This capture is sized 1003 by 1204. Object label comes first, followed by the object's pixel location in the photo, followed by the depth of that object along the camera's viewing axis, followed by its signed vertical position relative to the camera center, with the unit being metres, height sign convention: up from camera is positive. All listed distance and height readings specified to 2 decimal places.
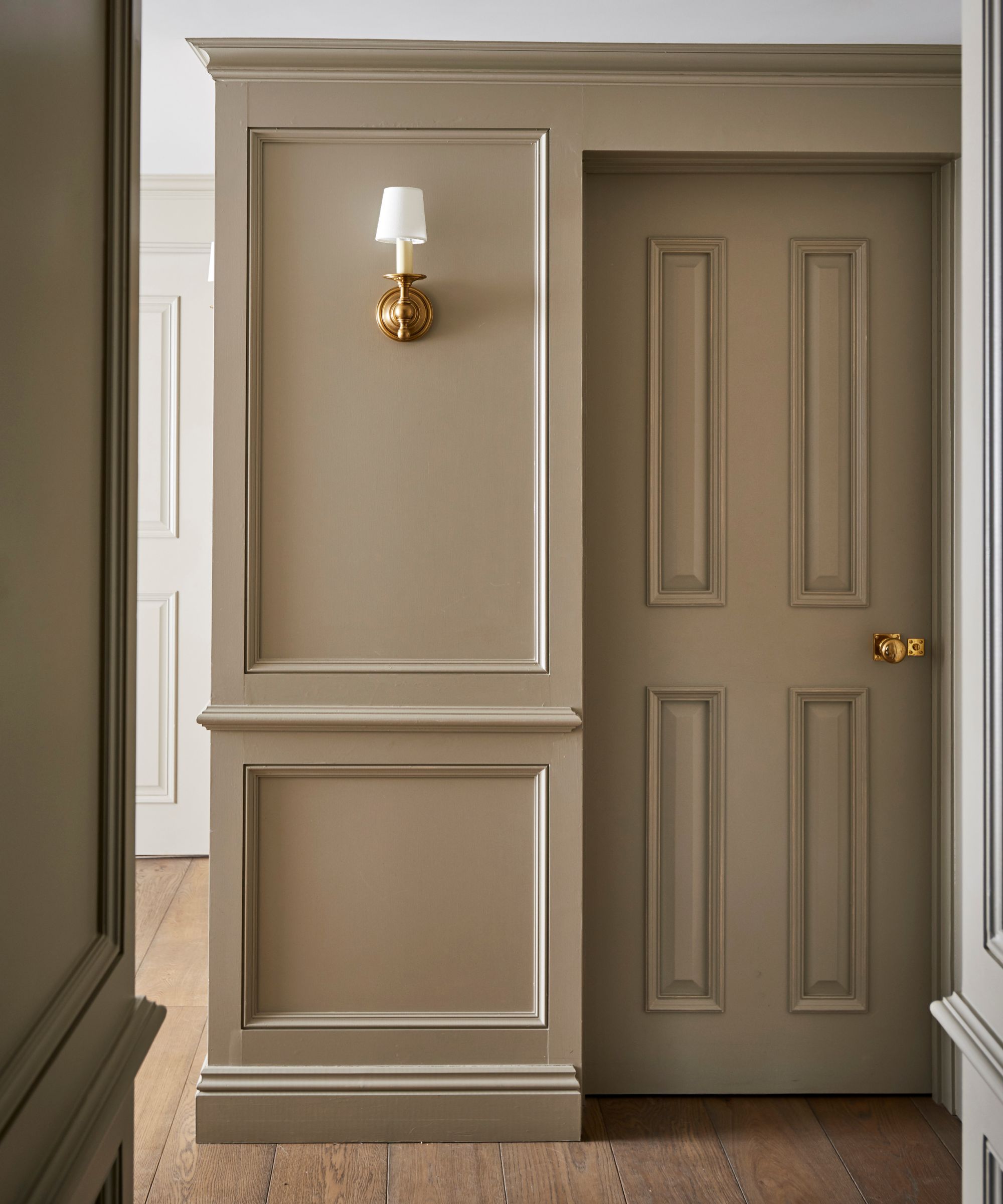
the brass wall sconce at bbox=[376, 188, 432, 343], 2.04 +0.69
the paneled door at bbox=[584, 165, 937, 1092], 2.33 -0.06
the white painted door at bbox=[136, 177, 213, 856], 3.92 +0.34
